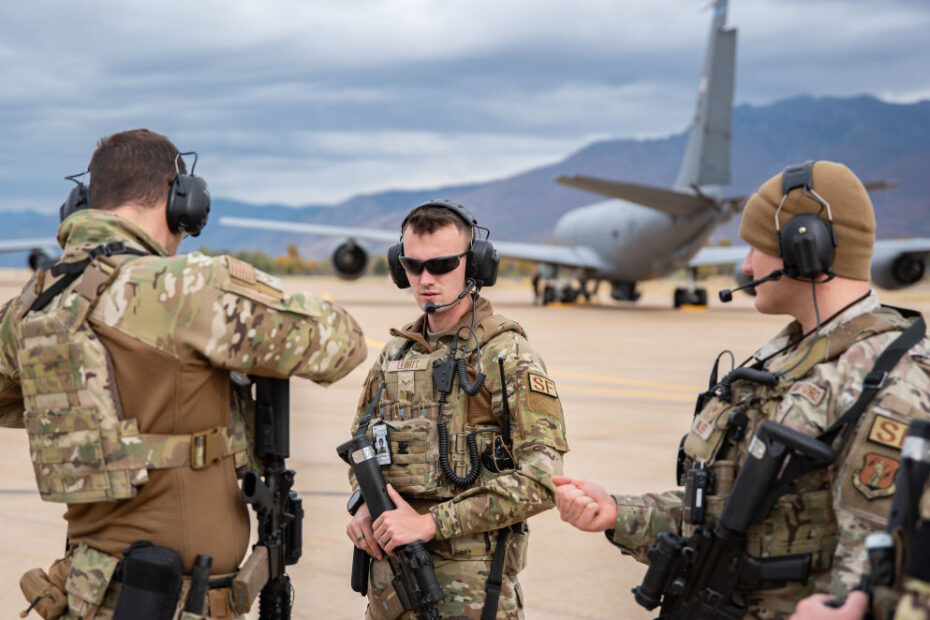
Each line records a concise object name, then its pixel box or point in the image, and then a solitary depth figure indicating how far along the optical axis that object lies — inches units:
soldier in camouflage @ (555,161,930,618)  87.1
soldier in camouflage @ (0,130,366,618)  103.7
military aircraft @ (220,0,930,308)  1103.6
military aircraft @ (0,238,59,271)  1683.3
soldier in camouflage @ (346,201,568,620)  121.0
